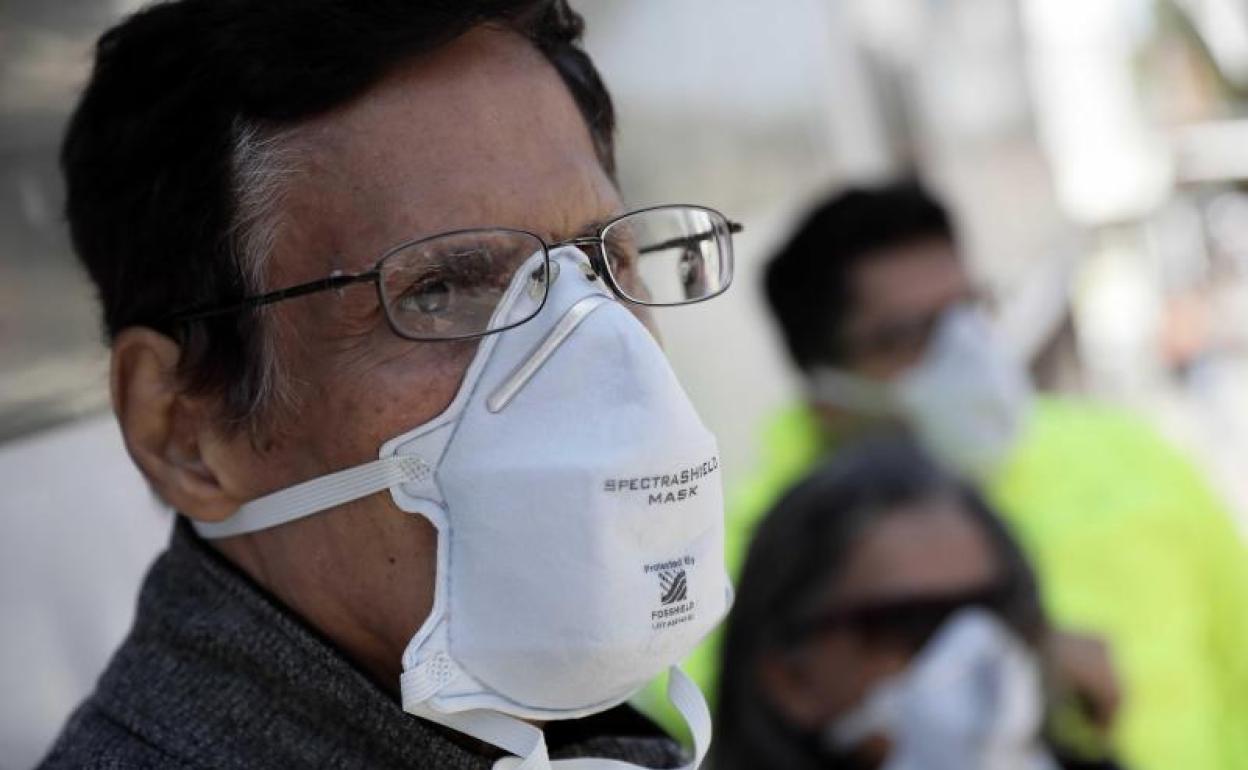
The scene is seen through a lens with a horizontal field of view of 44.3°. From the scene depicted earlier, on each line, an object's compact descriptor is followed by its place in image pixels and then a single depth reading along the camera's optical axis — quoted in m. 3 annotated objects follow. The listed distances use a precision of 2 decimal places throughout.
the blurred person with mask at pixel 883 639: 2.33
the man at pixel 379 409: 1.33
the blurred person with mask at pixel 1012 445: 3.21
